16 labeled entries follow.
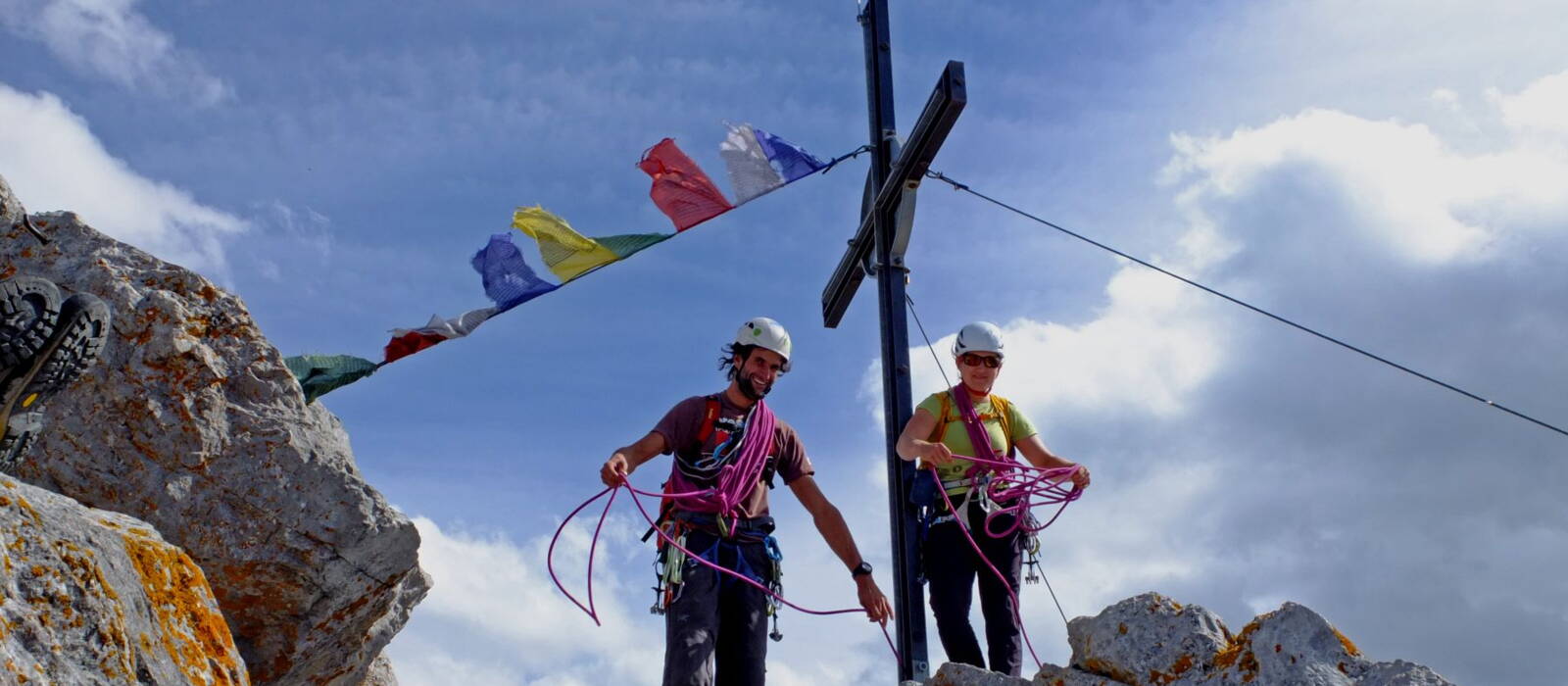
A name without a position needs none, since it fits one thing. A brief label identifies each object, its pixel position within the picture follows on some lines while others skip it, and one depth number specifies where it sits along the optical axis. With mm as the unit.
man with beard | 6098
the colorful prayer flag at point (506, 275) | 8906
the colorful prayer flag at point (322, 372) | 7746
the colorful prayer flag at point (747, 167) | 9352
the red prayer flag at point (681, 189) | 9266
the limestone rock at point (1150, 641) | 4477
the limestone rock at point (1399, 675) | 3984
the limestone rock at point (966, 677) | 5078
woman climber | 6477
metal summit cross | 7270
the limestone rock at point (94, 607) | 2799
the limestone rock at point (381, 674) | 8039
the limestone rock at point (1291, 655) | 4141
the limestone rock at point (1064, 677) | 4676
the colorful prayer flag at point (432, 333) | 8695
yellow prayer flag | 9047
